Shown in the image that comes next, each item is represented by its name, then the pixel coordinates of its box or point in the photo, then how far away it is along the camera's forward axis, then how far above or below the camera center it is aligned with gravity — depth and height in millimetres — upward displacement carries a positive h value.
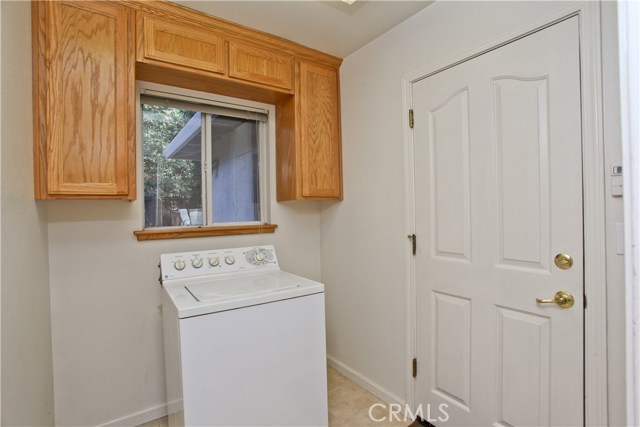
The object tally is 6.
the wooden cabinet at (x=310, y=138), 2207 +531
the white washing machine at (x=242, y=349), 1305 -646
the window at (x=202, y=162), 2035 +355
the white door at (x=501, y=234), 1262 -136
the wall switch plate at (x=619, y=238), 1120 -129
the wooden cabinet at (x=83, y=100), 1445 +564
